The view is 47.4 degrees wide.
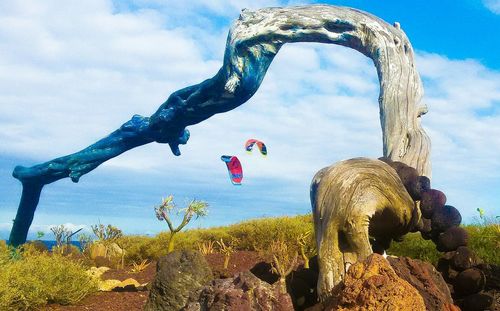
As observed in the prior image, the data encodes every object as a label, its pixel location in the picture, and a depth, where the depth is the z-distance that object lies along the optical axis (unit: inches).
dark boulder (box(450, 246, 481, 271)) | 208.1
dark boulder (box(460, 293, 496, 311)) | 202.1
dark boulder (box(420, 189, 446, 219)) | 206.4
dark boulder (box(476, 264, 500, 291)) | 227.3
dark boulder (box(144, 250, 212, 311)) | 237.0
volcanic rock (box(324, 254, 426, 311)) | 135.2
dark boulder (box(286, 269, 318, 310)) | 202.5
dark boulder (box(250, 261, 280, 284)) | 225.0
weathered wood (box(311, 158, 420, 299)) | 182.0
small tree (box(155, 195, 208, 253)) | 430.6
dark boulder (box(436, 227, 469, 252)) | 207.9
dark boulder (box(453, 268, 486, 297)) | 202.8
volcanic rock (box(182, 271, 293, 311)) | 140.7
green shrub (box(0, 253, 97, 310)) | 299.4
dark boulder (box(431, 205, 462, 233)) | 206.8
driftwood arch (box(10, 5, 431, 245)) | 284.5
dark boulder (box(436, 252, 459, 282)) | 210.5
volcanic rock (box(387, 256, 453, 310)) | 166.4
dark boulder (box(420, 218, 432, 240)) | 213.2
